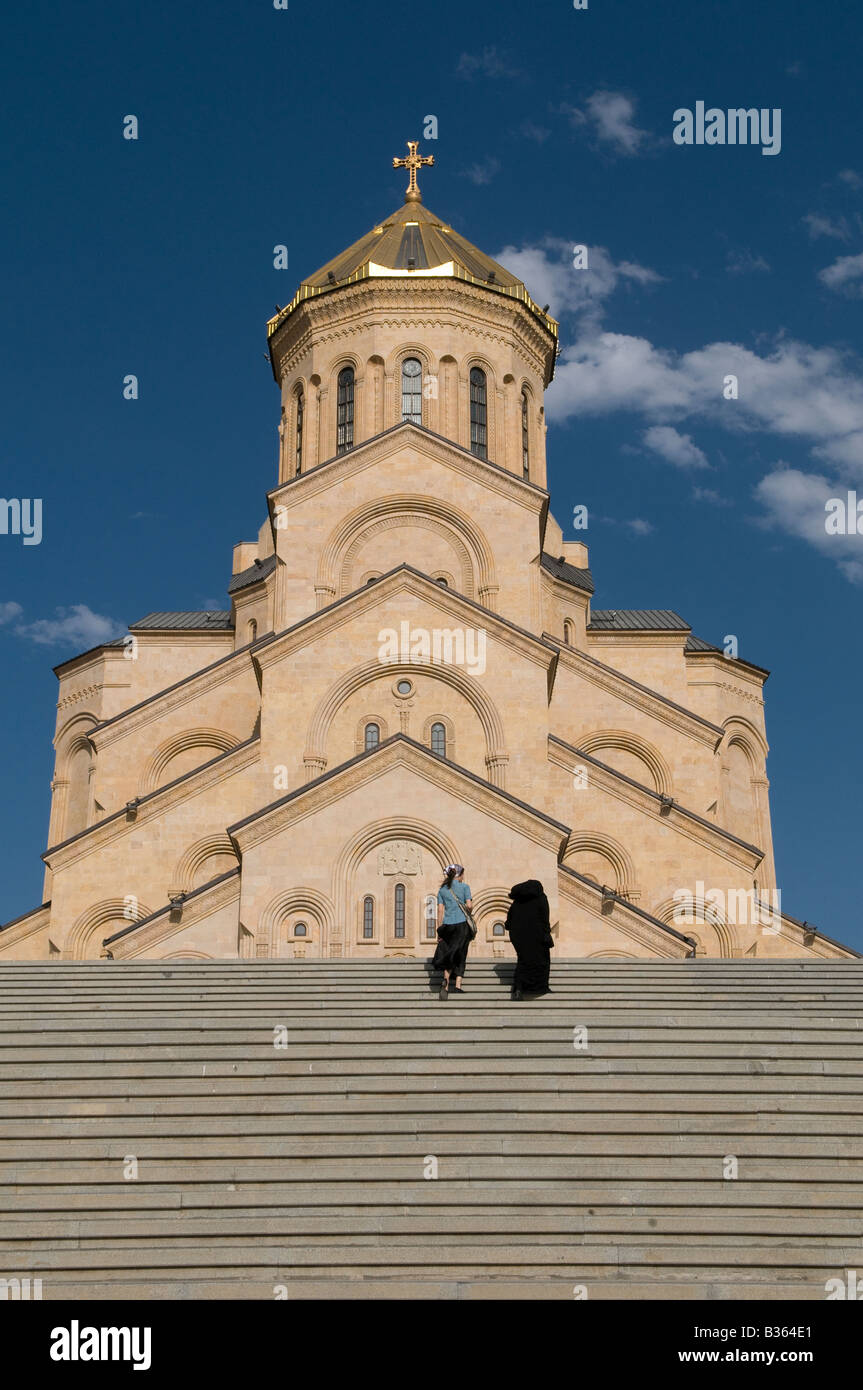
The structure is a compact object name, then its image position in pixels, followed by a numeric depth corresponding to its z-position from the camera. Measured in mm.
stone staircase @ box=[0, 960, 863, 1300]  10383
